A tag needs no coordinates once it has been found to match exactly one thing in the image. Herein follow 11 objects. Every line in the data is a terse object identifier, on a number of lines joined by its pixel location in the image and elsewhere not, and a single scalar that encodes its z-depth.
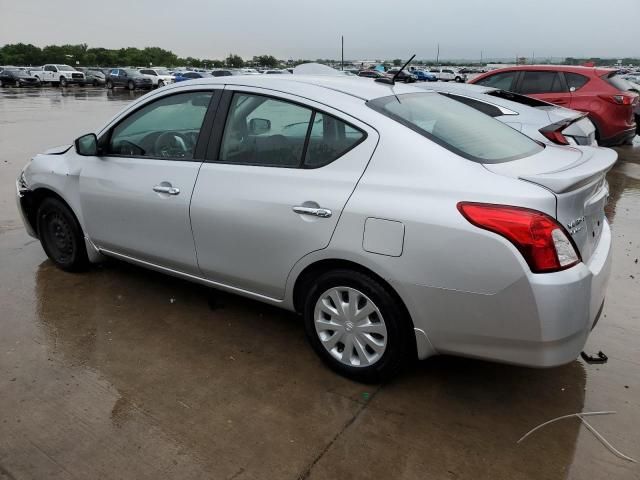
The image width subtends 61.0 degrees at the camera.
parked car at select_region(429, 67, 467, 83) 47.38
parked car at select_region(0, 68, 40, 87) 38.88
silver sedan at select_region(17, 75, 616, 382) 2.41
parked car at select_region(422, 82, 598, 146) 6.00
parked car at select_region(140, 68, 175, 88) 35.97
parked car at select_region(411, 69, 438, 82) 49.67
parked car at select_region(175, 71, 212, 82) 34.28
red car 9.06
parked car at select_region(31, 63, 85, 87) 40.06
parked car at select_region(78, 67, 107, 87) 41.22
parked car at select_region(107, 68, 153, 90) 35.78
